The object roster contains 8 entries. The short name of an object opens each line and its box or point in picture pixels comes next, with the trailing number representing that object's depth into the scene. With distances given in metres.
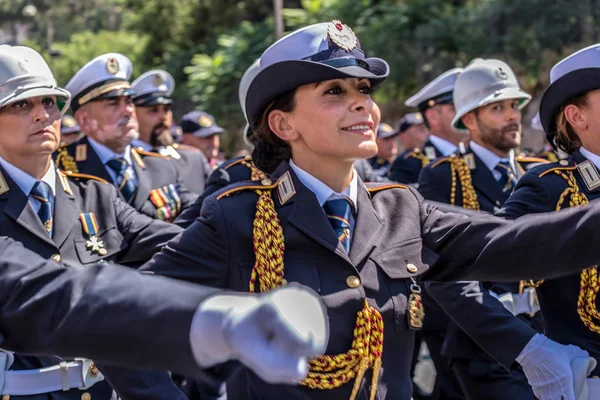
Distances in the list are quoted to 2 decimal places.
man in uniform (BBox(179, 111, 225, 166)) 11.08
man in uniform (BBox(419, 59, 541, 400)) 4.54
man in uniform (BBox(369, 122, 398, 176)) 12.52
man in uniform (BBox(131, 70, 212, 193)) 7.51
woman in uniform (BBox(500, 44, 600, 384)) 3.33
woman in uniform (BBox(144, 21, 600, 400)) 2.71
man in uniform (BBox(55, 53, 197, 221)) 5.64
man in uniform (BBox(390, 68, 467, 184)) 7.16
